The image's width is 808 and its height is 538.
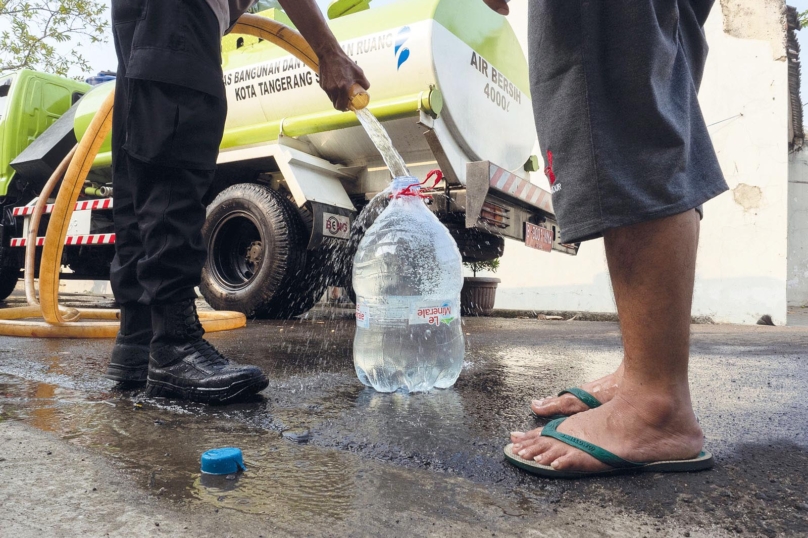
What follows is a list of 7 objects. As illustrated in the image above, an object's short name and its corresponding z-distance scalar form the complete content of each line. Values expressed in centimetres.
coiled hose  243
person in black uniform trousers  159
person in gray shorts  106
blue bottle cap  101
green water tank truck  385
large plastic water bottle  182
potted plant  596
